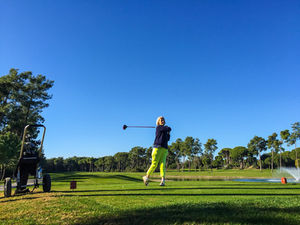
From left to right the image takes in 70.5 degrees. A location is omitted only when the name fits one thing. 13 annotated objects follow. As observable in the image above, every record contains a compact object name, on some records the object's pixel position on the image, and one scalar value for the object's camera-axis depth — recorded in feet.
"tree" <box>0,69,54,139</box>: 134.10
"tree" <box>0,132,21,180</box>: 117.42
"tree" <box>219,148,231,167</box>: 551.30
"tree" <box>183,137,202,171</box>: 400.67
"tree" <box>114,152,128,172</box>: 553.11
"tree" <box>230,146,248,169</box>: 484.13
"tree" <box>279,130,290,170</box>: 308.19
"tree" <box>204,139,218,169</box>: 395.61
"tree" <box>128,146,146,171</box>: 527.40
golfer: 31.30
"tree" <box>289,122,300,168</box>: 307.17
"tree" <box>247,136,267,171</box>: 407.03
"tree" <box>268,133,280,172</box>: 333.83
